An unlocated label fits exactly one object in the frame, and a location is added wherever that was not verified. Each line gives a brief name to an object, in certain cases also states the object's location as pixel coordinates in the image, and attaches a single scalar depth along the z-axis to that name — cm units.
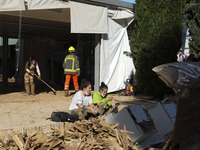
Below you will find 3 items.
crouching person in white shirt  576
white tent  918
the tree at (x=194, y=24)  1669
